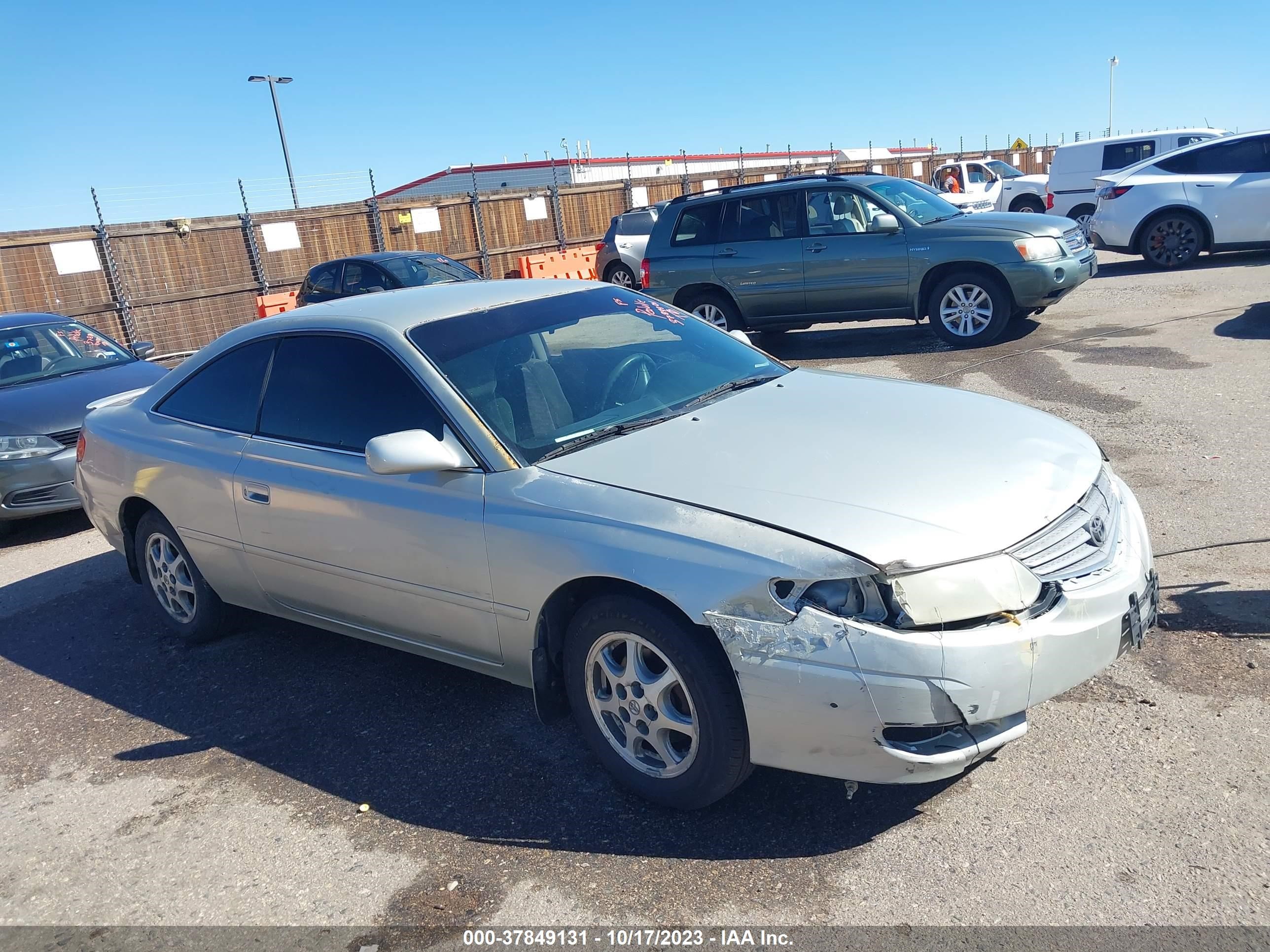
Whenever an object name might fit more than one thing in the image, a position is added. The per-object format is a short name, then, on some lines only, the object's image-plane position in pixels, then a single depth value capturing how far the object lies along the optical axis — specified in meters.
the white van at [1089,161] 18.50
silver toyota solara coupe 2.85
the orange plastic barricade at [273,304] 18.53
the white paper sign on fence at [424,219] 22.97
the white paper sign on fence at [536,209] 25.62
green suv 10.38
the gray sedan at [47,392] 7.43
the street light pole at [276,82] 30.05
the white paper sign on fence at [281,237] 20.69
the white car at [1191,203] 14.30
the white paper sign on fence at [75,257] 17.44
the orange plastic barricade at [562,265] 20.04
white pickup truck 23.70
